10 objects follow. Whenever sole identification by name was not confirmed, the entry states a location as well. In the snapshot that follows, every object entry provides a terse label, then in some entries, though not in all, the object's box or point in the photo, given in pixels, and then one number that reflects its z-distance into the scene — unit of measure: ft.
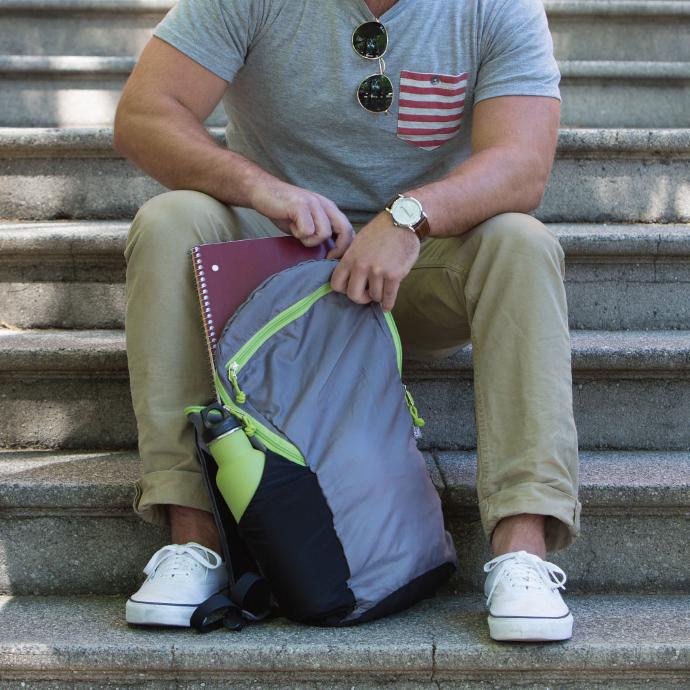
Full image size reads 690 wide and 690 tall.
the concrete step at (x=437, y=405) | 10.13
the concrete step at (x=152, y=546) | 9.49
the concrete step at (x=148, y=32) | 12.87
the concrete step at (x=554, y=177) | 11.23
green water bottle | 8.79
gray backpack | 8.82
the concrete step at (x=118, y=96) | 12.31
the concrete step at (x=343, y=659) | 8.73
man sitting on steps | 8.99
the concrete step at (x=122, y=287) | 10.66
